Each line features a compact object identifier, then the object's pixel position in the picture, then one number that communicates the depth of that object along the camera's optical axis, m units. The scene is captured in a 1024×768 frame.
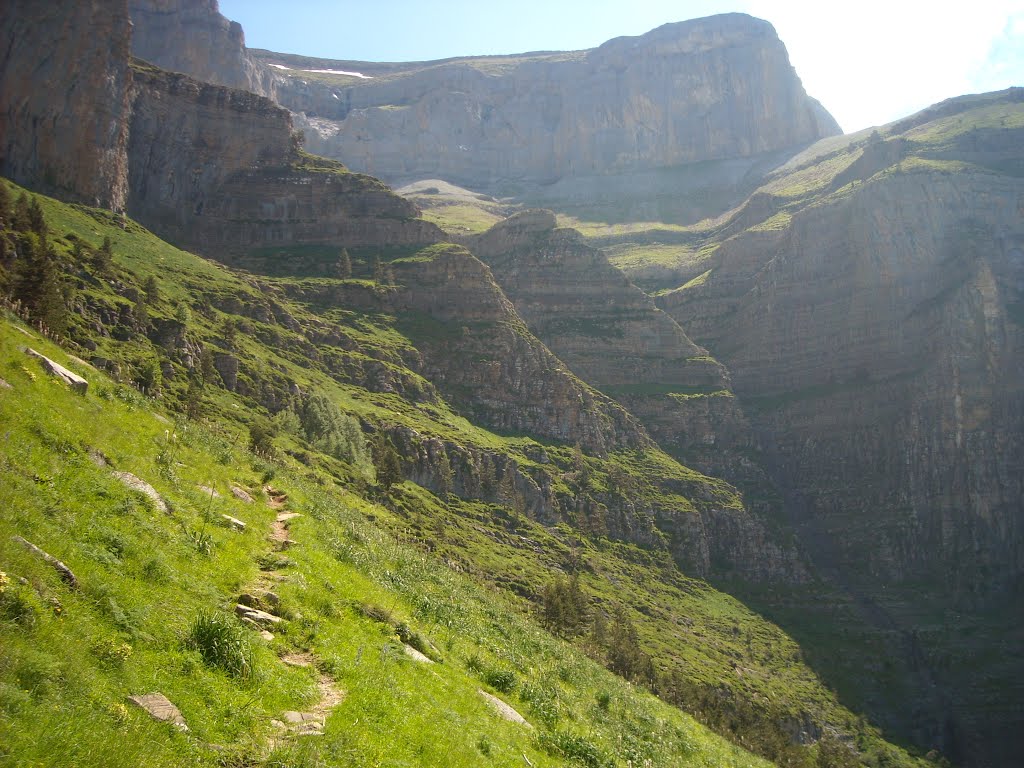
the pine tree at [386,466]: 82.69
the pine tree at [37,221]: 70.93
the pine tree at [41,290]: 48.16
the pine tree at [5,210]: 66.50
